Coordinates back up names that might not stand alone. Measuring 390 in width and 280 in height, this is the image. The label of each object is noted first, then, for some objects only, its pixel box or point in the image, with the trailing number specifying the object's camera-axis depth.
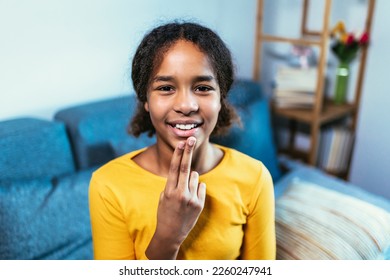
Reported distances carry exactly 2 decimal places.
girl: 0.61
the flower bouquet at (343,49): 1.57
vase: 1.68
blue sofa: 0.85
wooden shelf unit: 1.52
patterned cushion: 0.84
